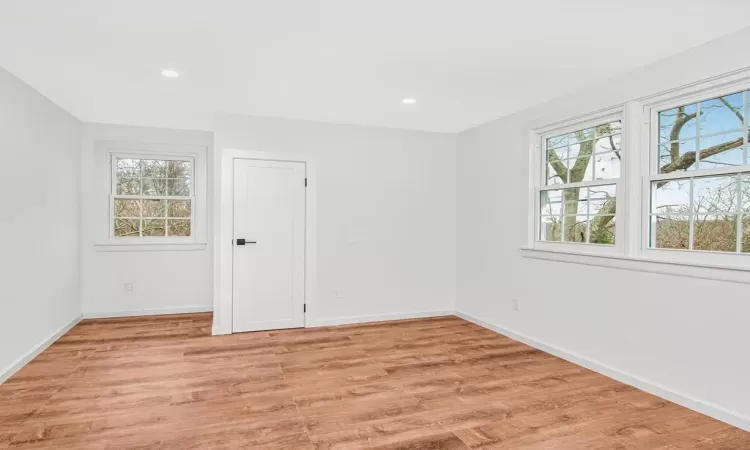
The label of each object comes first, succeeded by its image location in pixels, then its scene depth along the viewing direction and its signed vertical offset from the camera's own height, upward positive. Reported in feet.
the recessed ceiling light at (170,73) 10.35 +3.67
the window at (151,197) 16.98 +0.92
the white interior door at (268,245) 14.58 -0.89
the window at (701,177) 8.50 +1.04
